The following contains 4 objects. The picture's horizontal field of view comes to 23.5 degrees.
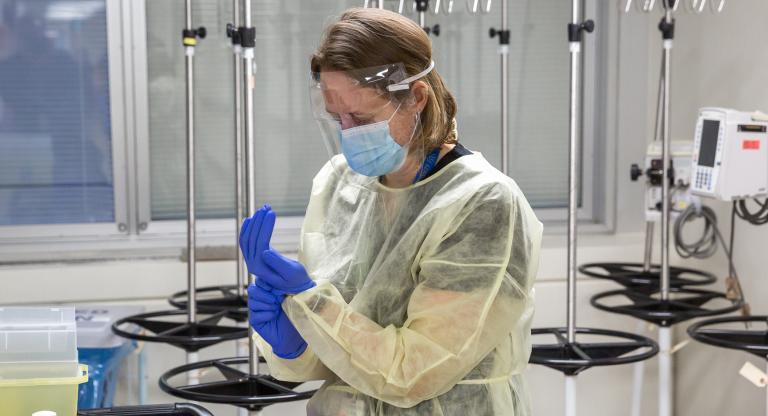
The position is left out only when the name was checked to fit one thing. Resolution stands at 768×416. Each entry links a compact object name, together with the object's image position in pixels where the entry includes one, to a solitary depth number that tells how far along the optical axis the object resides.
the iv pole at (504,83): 4.17
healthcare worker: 2.93
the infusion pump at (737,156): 4.00
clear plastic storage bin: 2.77
